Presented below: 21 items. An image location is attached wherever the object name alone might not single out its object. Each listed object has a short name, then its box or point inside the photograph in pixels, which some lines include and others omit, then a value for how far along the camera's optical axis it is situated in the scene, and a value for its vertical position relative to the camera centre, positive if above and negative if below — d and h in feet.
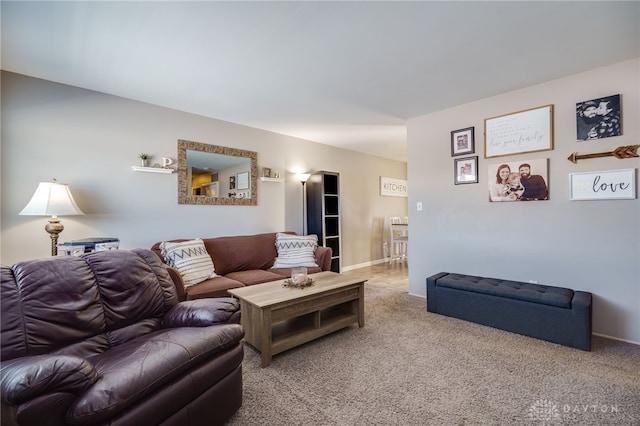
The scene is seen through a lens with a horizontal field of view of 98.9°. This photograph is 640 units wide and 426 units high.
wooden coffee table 6.87 -2.70
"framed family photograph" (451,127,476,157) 10.82 +2.84
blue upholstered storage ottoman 7.46 -2.93
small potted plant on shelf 10.13 +2.11
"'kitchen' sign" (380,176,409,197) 20.65 +2.05
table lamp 7.52 +0.30
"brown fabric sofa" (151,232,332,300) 8.97 -2.06
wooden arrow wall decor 7.74 +1.70
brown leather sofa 3.28 -2.12
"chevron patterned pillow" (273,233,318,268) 12.09 -1.65
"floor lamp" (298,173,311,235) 15.52 +0.09
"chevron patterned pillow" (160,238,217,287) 9.19 -1.59
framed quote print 9.14 +2.82
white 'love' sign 7.80 +0.78
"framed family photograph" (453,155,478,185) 10.76 +1.70
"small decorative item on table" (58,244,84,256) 7.78 -0.95
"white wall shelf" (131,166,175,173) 10.07 +1.73
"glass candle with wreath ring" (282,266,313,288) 8.23 -2.03
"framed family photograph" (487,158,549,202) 9.23 +1.12
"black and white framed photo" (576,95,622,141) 7.97 +2.79
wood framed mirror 11.30 +1.79
